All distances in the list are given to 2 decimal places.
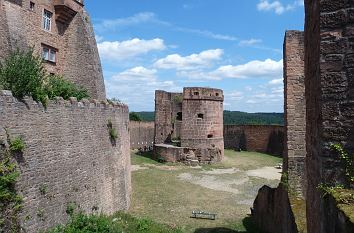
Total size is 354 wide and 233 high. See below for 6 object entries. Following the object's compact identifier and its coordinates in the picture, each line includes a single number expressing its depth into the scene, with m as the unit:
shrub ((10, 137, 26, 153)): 8.28
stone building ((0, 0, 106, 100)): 17.16
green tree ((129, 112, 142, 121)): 44.74
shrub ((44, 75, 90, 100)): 10.63
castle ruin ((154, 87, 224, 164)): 28.34
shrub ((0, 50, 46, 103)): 9.02
